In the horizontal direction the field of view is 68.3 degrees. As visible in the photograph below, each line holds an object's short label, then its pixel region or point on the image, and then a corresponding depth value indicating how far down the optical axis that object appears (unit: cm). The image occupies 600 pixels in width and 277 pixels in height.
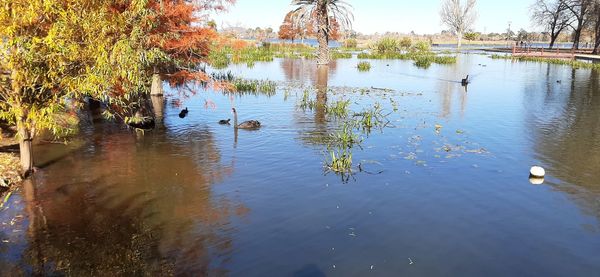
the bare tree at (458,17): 10064
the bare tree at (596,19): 6166
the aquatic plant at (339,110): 2092
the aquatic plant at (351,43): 9031
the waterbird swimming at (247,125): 1811
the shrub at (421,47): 7032
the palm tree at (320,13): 4341
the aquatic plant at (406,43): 7744
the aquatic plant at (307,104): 2305
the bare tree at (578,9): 6376
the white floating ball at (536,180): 1214
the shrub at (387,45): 6750
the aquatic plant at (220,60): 4126
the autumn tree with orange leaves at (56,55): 991
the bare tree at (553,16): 6950
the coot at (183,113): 2053
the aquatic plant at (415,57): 4965
